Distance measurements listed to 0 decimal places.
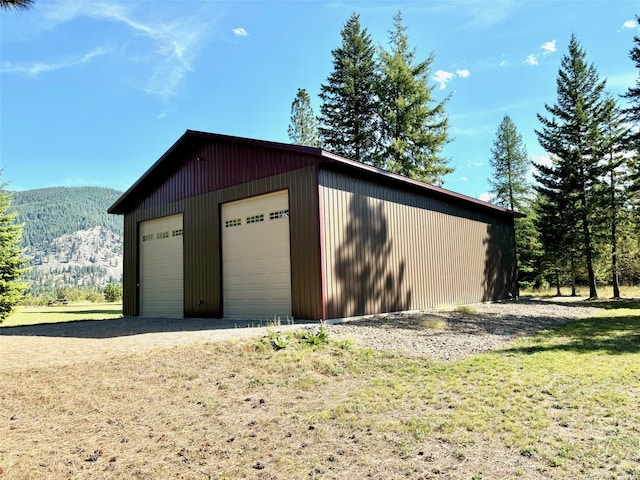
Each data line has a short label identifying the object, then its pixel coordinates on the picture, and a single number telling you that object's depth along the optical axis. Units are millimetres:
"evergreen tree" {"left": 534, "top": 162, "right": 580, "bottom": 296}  20859
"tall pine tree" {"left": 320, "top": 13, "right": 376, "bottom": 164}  25500
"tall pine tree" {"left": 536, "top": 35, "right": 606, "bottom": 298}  20422
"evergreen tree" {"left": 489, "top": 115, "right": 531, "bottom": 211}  29656
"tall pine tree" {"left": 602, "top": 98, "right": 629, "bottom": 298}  20172
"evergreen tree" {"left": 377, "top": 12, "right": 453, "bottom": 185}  23766
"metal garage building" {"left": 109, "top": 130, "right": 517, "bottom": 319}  9750
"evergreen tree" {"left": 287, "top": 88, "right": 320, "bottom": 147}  28234
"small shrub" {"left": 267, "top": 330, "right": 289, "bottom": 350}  6305
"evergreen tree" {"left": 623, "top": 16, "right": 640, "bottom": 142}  16441
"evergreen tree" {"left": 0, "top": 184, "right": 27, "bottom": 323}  17266
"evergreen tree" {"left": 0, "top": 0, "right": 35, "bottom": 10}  5608
